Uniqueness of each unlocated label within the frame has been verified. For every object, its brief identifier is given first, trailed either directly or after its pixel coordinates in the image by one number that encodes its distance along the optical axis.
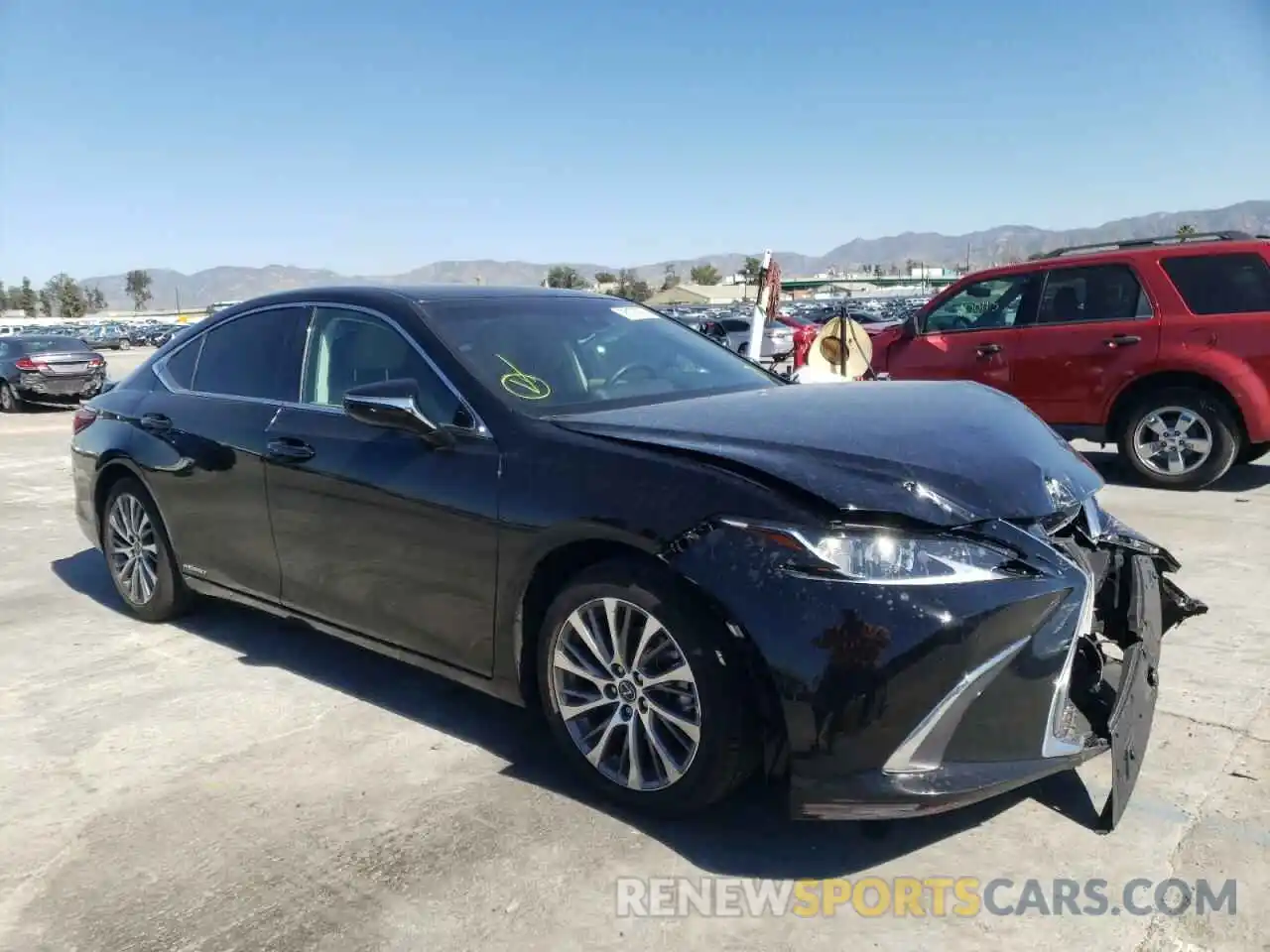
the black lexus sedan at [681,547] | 2.57
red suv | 7.30
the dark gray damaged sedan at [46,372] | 18.36
